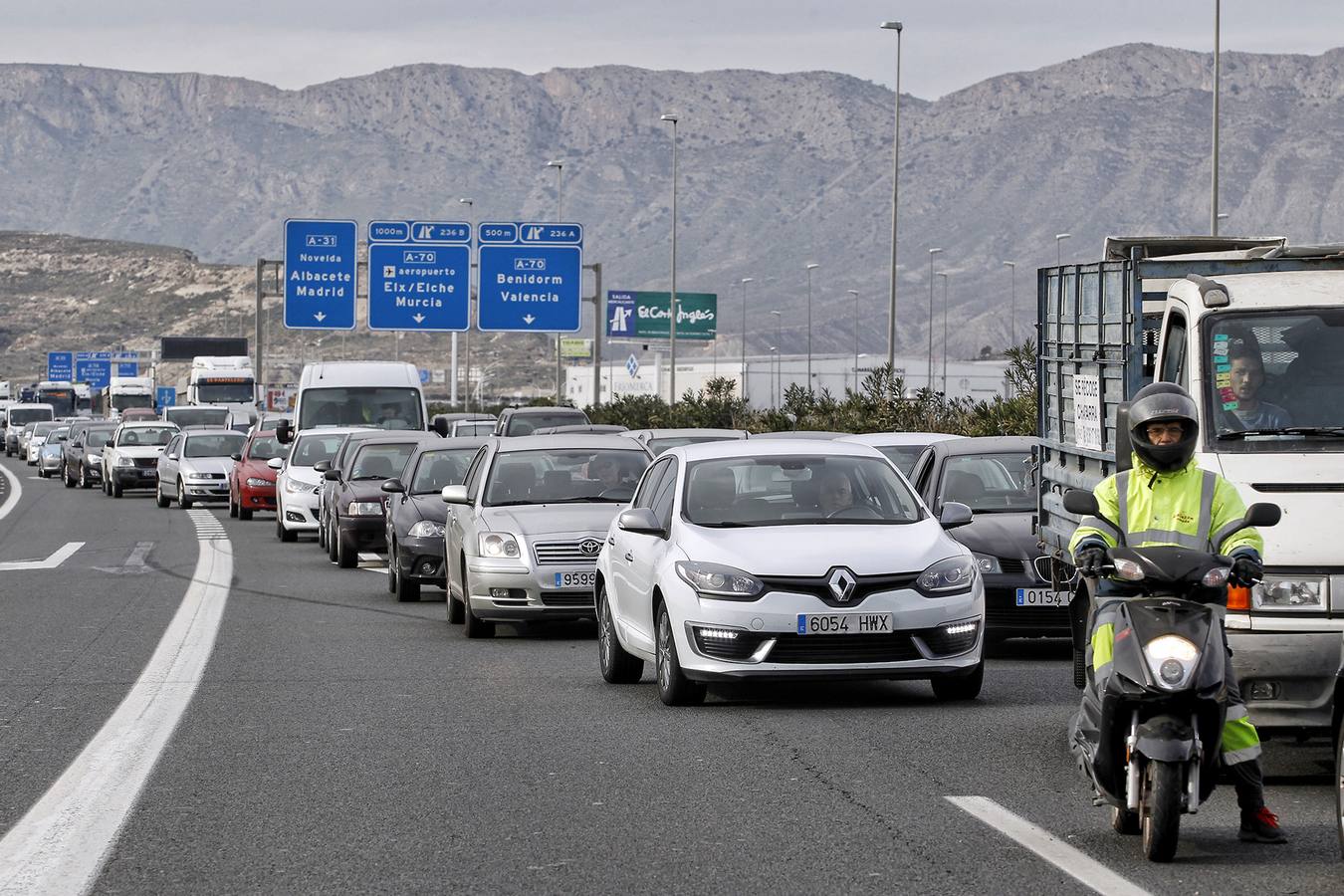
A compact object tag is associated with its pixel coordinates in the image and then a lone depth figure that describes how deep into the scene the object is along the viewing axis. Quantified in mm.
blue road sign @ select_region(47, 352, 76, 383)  147875
